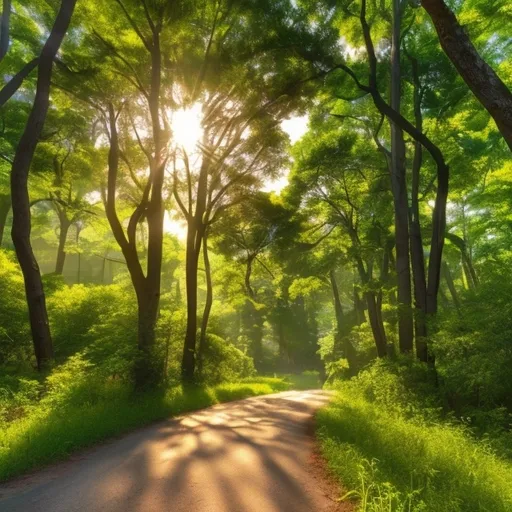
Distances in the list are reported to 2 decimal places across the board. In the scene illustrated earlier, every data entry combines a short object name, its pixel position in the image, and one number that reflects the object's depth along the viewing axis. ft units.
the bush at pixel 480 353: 28.43
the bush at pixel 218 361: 52.85
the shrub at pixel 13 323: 41.75
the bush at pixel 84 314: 48.21
